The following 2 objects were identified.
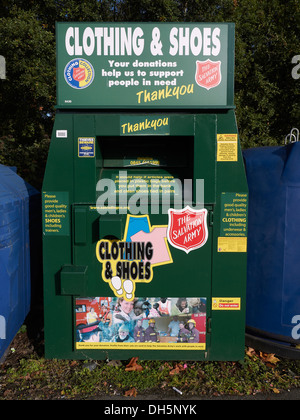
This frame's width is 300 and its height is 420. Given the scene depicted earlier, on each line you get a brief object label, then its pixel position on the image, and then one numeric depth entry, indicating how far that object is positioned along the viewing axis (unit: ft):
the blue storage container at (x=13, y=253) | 8.39
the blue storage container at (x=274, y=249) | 9.17
